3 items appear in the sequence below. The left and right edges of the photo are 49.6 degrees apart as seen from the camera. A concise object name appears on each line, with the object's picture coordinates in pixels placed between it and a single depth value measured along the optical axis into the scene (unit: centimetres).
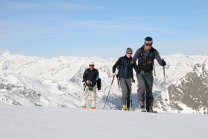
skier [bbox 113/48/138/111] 1190
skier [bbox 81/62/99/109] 1402
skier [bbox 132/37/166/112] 1002
